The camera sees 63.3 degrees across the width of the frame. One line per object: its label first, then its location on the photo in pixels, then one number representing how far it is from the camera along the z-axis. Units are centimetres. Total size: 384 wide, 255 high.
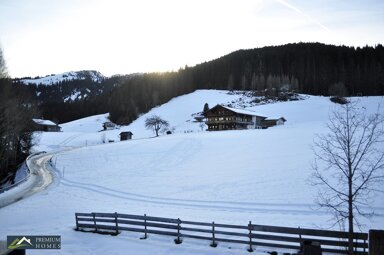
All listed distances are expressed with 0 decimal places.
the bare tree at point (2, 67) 3550
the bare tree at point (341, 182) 2659
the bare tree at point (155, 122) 9500
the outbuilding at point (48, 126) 13138
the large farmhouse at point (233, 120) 8862
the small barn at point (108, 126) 13888
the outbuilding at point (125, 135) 9581
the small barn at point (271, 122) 9694
